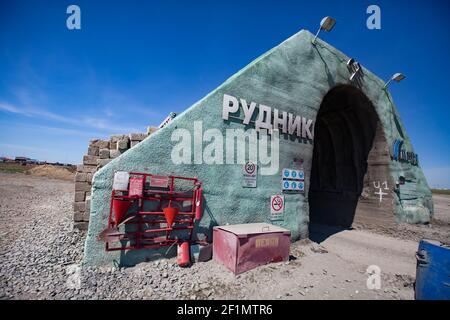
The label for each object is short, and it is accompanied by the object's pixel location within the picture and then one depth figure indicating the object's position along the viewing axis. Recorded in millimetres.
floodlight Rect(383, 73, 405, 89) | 11031
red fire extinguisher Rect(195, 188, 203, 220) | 4973
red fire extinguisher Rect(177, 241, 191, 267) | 4561
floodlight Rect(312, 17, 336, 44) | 7721
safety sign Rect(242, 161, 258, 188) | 5969
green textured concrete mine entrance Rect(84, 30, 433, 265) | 4852
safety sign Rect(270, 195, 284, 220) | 6434
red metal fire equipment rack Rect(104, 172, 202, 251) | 4309
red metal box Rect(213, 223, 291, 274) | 4430
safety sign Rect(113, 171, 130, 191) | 4309
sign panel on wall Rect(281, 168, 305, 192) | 6797
